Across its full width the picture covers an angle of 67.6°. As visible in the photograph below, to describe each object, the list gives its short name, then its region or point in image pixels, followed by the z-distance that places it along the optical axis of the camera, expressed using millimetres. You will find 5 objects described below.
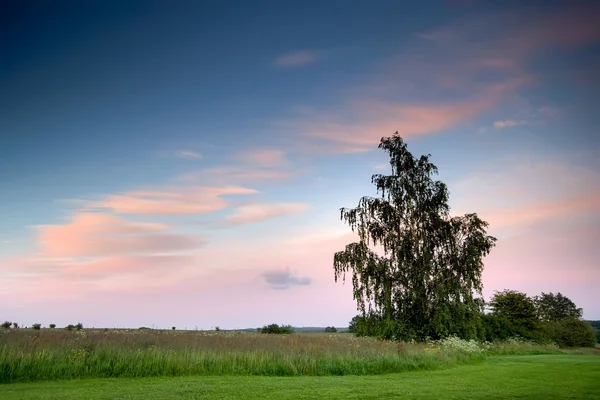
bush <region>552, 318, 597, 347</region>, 53906
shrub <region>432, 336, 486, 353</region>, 26750
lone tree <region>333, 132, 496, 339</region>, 34750
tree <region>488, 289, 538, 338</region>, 48531
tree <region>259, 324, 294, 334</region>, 48188
